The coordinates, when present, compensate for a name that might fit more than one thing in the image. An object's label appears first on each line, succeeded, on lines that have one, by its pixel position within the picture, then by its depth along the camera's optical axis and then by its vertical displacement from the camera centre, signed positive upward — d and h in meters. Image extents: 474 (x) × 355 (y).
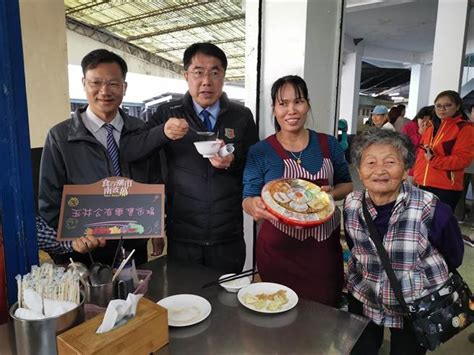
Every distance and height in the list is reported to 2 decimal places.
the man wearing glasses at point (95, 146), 1.49 -0.13
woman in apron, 1.58 -0.32
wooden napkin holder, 0.80 -0.51
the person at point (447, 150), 3.50 -0.28
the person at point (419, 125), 4.07 -0.03
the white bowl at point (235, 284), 1.32 -0.62
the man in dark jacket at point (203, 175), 1.68 -0.27
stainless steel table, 1.01 -0.64
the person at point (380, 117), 6.13 +0.08
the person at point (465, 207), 5.13 -1.22
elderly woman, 1.37 -0.43
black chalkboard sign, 1.22 -0.32
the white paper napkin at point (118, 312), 0.85 -0.47
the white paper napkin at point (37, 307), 0.83 -0.46
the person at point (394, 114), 5.95 +0.13
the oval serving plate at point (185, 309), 1.12 -0.63
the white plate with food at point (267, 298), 1.20 -0.62
